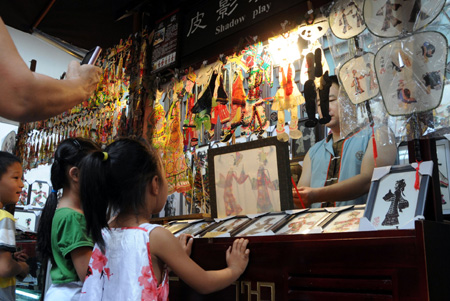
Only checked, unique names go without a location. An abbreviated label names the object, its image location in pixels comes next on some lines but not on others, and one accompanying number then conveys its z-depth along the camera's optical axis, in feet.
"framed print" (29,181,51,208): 15.67
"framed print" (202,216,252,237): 6.57
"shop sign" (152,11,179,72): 11.00
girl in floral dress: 5.14
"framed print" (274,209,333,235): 5.73
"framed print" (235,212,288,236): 6.21
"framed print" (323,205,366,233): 5.33
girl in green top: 6.01
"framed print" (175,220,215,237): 7.24
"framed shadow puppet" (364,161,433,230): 5.08
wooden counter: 4.41
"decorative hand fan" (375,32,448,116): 6.02
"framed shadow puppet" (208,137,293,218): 7.20
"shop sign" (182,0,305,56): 8.96
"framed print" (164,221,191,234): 7.73
